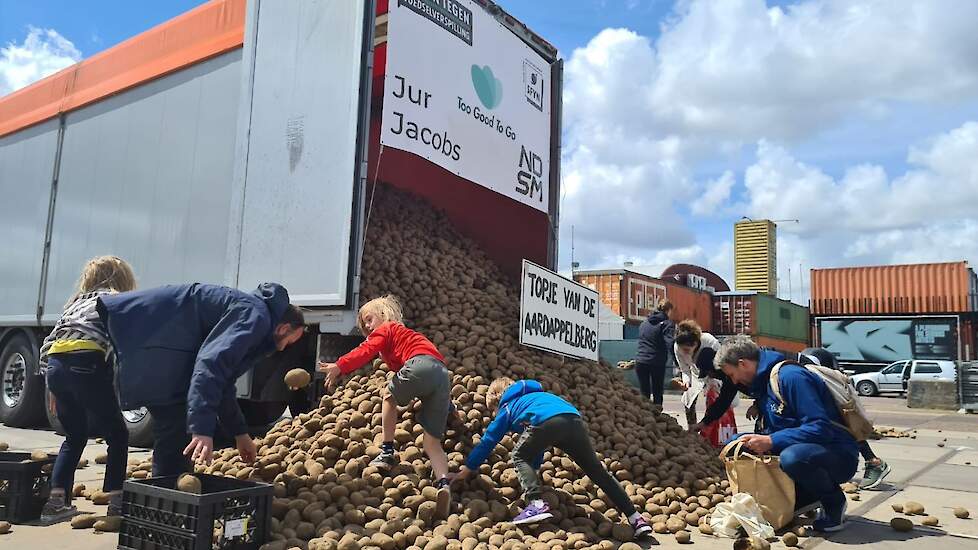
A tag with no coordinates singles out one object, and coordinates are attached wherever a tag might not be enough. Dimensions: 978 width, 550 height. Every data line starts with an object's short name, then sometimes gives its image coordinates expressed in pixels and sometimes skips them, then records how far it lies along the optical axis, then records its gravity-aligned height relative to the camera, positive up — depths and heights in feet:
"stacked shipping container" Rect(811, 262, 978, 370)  92.43 +9.37
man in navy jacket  11.23 +0.35
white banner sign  18.29 +7.36
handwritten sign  18.51 +1.53
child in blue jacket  13.12 -1.25
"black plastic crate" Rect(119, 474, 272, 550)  9.67 -2.15
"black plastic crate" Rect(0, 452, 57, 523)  12.84 -2.38
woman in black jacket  24.11 +0.85
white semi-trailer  17.13 +5.79
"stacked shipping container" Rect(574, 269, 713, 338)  89.04 +10.25
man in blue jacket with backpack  13.34 -0.90
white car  67.67 +0.99
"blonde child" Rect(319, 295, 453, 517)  13.71 -0.13
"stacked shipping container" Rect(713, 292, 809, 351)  101.76 +8.63
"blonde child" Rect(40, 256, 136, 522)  13.28 -0.52
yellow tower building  186.39 +31.22
